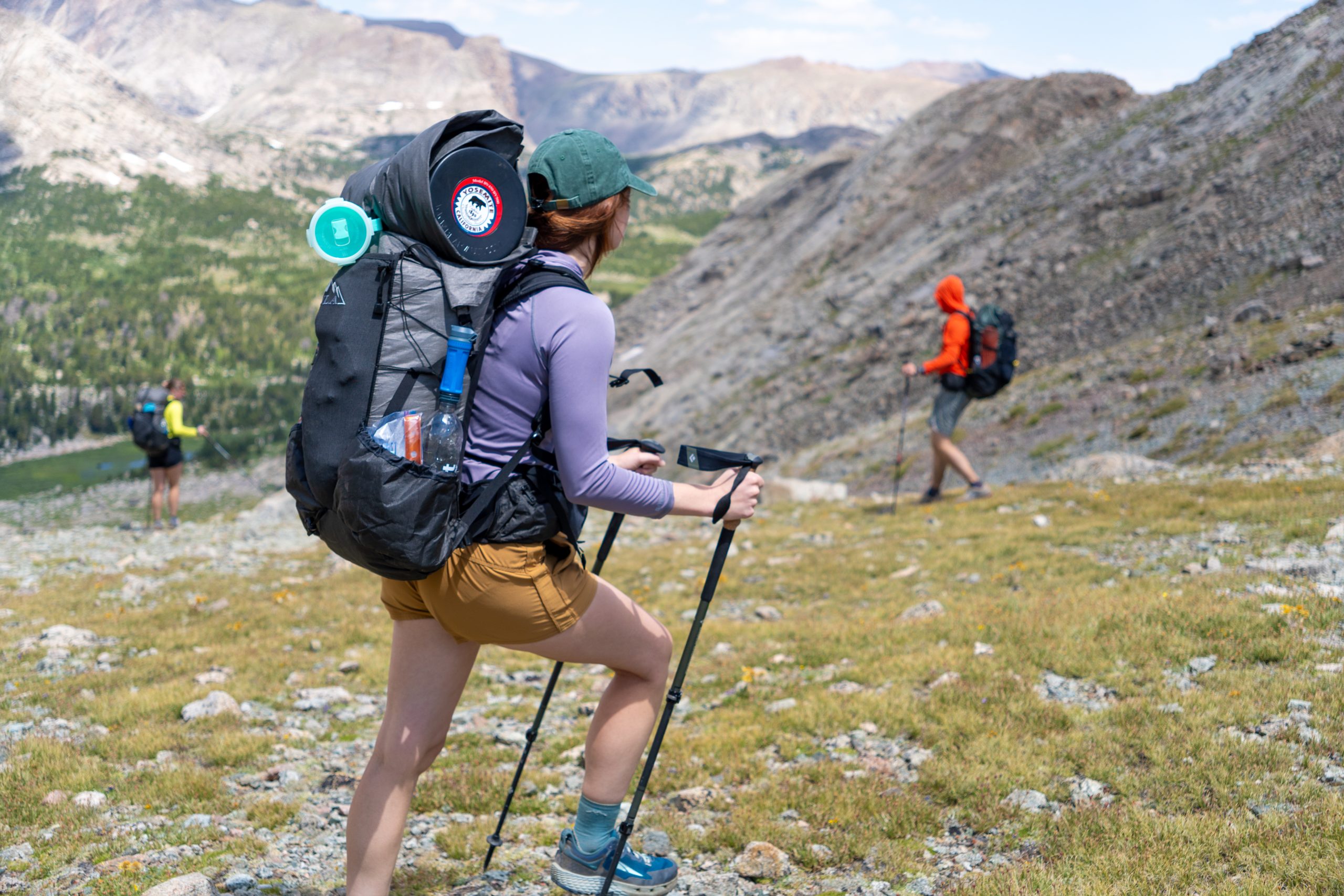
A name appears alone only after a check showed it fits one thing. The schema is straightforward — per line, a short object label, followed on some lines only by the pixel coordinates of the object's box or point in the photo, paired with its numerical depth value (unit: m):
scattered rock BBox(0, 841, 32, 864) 5.15
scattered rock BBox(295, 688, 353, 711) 8.41
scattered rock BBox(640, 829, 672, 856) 5.37
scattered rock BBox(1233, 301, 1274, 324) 25.70
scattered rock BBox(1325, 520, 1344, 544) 9.74
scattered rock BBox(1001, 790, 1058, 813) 5.38
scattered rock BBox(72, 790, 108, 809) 5.88
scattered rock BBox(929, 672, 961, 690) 7.38
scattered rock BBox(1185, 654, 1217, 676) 6.86
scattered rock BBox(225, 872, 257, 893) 4.84
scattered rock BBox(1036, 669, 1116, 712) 6.71
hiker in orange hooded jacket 16.61
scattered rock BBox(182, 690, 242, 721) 7.87
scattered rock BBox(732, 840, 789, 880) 5.00
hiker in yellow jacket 21.28
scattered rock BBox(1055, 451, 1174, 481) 18.77
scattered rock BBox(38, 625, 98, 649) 10.47
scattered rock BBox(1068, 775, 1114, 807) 5.27
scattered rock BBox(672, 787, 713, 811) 6.00
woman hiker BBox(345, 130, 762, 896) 3.42
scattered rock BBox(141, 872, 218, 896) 4.50
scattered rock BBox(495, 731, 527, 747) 7.45
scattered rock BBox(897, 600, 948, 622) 9.92
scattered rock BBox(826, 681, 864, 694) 7.75
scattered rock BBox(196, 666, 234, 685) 8.98
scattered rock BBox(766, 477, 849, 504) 24.69
